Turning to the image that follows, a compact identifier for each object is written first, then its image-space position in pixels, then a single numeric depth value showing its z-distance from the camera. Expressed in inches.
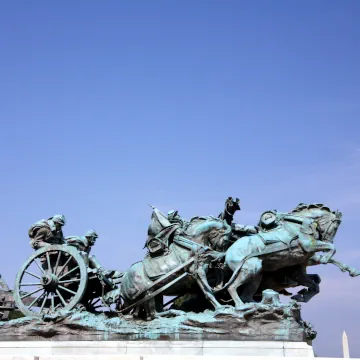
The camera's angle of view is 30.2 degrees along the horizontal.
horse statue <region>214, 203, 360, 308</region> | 529.0
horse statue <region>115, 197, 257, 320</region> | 523.8
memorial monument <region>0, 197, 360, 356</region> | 497.0
